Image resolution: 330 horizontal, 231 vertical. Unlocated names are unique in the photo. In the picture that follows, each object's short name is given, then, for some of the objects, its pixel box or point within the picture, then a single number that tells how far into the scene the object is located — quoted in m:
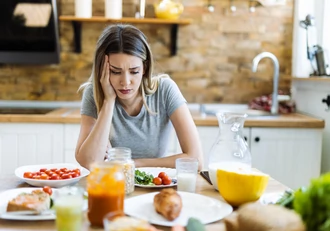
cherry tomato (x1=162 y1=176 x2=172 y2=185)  1.51
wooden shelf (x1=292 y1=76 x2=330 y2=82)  2.88
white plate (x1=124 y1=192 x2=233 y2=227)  1.17
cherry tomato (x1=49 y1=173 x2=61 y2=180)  1.49
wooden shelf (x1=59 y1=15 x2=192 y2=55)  3.21
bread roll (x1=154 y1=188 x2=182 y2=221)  1.14
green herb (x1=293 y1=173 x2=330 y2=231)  0.86
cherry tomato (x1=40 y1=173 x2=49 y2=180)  1.49
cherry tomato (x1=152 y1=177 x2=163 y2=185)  1.50
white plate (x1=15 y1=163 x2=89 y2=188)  1.45
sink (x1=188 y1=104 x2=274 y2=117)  3.42
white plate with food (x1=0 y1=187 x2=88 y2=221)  1.15
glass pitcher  1.44
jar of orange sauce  1.09
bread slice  1.17
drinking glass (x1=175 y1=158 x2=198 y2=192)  1.44
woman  1.92
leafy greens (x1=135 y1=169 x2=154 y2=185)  1.52
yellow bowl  1.26
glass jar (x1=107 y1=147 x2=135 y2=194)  1.38
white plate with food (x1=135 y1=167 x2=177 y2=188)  1.50
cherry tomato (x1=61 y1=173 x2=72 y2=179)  1.50
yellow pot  3.22
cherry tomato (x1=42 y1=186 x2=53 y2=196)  1.31
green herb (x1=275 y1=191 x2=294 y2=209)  1.15
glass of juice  0.99
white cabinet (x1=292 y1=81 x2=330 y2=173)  3.00
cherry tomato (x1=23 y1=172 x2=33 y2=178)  1.51
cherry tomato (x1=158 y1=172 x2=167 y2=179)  1.53
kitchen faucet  3.20
